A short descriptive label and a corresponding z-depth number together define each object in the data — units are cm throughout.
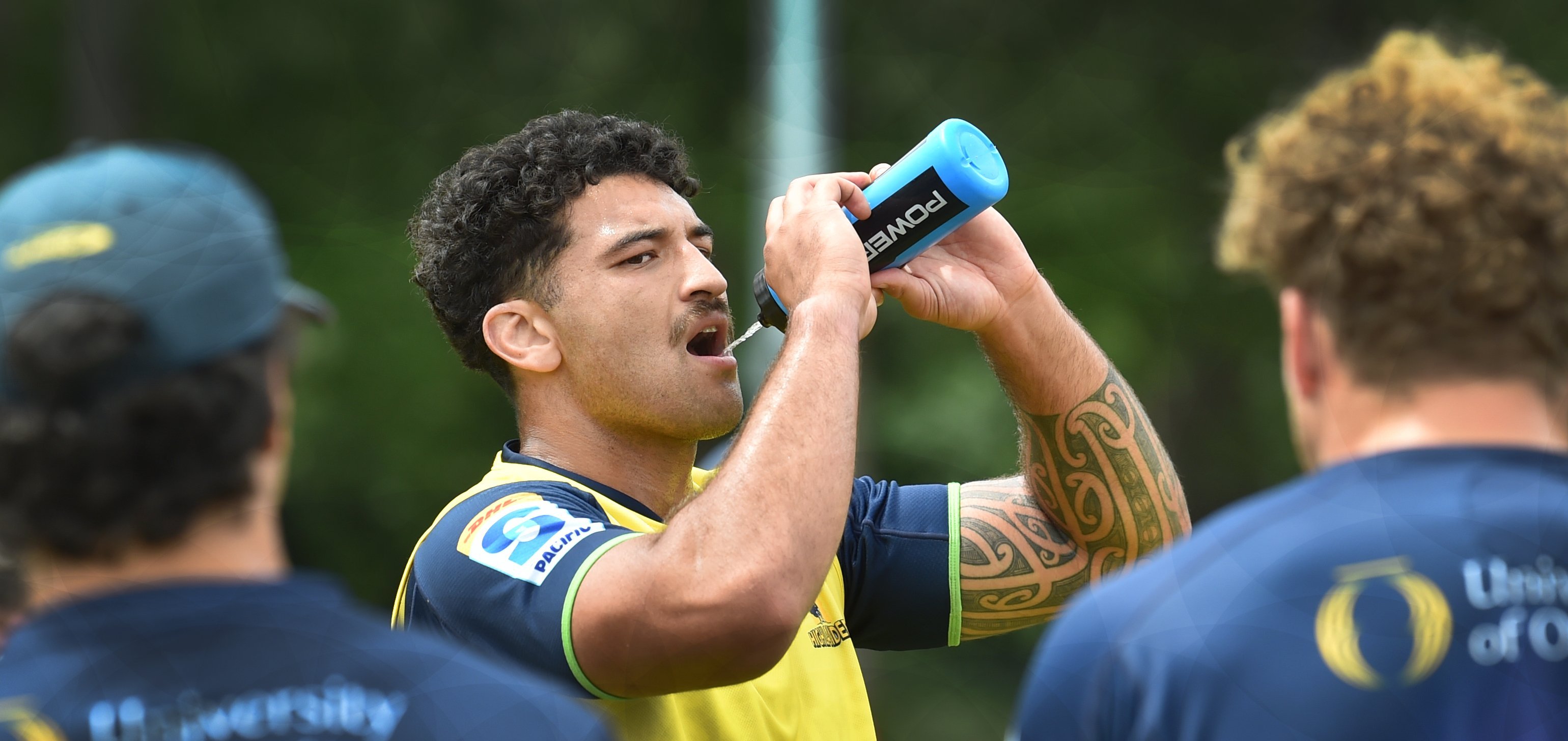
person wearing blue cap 639
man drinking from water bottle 679
